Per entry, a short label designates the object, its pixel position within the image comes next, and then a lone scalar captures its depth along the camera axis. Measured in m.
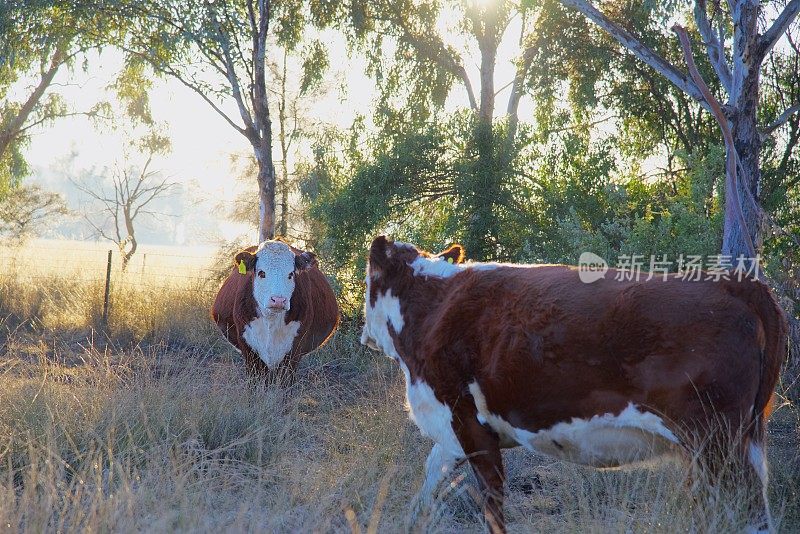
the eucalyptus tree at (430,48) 17.67
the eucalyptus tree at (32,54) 15.91
